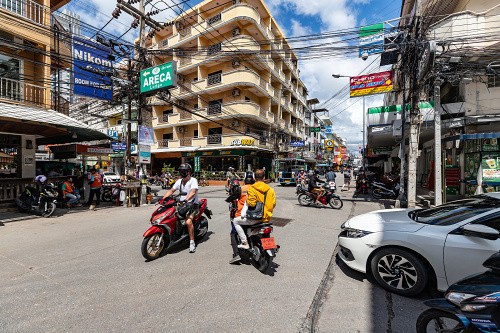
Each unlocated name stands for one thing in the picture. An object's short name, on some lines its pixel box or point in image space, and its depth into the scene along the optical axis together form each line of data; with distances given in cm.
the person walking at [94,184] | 984
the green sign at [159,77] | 999
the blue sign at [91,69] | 988
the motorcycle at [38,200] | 800
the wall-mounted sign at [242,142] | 2183
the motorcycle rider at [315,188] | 991
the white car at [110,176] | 1991
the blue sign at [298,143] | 2658
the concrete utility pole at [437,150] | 844
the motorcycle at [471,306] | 168
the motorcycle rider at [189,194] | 475
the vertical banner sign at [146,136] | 1041
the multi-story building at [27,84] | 944
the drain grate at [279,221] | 715
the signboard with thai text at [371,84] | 1062
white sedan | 284
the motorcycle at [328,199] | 988
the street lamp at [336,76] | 1200
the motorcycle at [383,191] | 1183
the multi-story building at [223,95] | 2234
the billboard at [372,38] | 955
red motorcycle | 429
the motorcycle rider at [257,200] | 387
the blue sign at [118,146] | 1447
